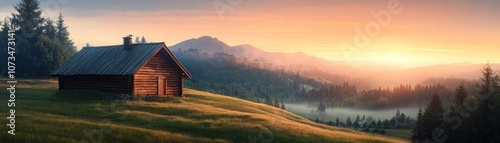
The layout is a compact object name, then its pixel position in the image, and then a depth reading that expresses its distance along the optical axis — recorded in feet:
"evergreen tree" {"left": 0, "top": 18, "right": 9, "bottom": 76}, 280.02
